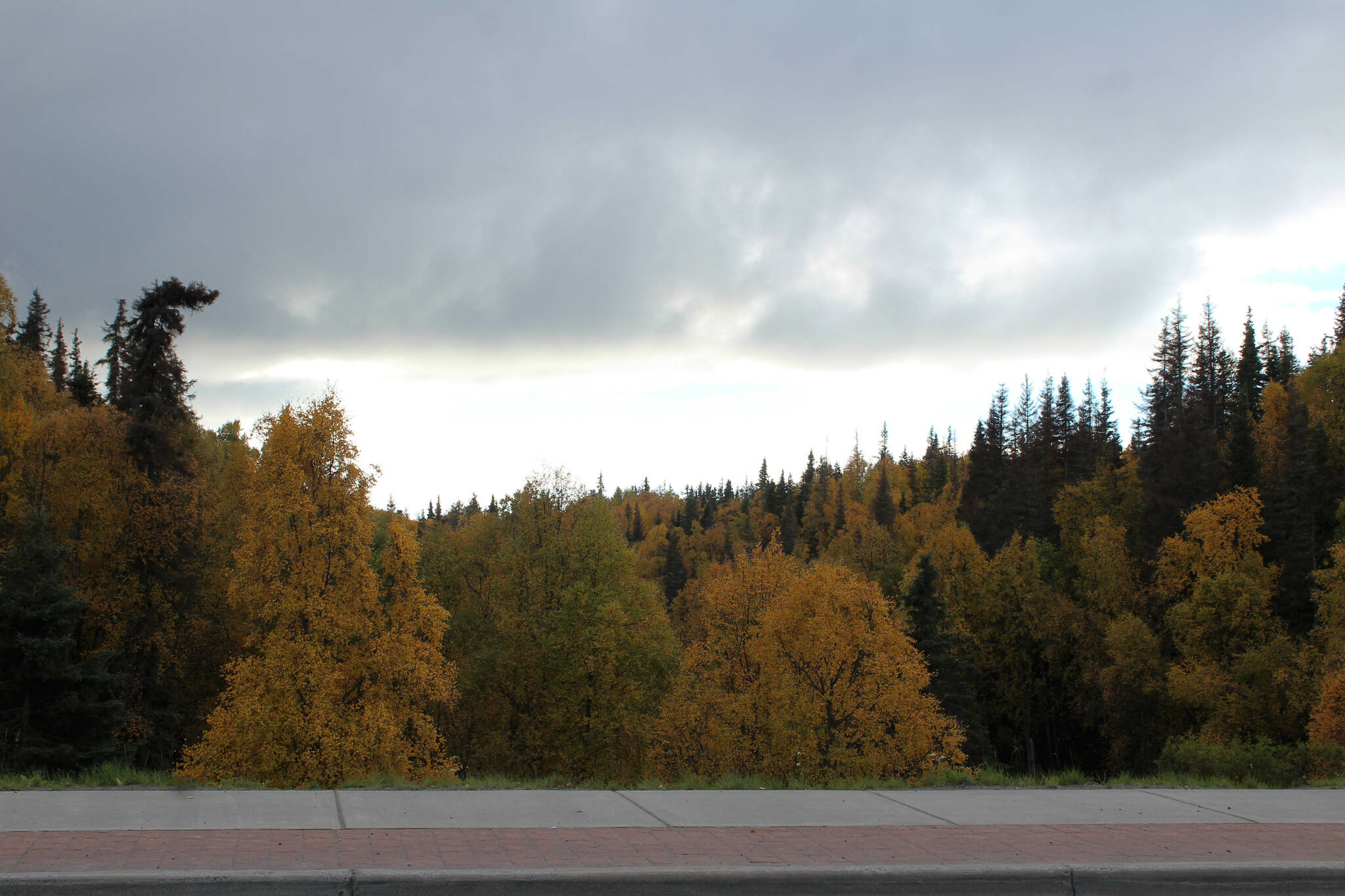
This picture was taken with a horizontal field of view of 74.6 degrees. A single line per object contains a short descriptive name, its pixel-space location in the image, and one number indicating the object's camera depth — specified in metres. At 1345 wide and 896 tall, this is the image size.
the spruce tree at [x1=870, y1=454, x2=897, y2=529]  106.25
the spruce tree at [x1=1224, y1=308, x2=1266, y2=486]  56.12
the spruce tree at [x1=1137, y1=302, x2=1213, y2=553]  54.75
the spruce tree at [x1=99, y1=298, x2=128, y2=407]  38.16
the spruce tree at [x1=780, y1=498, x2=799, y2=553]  123.94
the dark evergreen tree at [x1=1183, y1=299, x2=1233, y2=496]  55.34
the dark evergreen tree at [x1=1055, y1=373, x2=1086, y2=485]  87.31
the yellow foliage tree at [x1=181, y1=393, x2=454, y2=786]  22.02
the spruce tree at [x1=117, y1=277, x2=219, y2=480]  31.06
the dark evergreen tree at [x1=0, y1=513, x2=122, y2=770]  23.70
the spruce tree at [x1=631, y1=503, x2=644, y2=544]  168.62
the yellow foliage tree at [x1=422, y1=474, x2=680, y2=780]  32.00
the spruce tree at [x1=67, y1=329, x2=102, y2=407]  46.02
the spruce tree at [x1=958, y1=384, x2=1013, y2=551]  77.62
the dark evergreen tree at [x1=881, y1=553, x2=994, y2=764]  41.16
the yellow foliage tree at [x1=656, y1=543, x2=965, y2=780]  28.97
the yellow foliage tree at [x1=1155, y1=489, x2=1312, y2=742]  37.62
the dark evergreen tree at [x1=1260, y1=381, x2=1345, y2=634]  47.12
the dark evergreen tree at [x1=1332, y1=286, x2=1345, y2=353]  77.28
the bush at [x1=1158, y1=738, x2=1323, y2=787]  14.26
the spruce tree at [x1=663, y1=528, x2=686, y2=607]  106.94
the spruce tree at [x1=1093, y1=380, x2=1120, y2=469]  84.38
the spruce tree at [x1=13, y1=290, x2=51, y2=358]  59.69
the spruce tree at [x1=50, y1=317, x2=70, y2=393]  65.36
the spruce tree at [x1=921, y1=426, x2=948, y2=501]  130.12
